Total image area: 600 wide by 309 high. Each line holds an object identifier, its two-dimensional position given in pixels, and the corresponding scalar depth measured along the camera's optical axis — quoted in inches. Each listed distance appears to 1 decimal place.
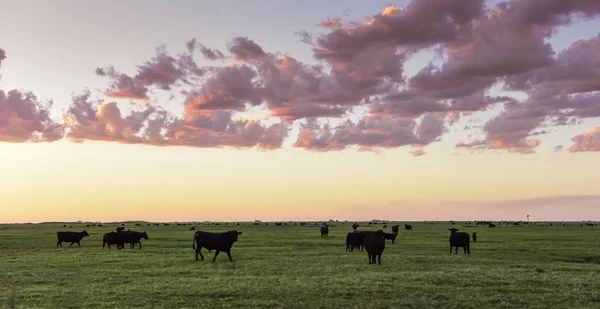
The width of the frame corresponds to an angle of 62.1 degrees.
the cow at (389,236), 2146.5
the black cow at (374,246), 1214.3
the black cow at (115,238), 1883.6
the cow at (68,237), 2055.9
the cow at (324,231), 2851.9
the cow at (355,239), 1678.2
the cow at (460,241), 1609.3
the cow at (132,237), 1911.9
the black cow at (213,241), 1352.1
